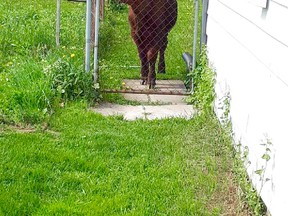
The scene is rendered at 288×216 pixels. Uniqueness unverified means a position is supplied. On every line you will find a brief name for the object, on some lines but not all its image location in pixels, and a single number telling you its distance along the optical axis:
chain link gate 8.36
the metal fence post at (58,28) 10.05
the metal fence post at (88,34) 7.58
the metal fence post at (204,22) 8.30
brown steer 8.35
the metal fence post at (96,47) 7.69
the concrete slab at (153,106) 7.55
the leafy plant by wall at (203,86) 7.29
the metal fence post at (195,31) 8.05
